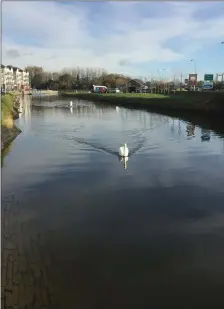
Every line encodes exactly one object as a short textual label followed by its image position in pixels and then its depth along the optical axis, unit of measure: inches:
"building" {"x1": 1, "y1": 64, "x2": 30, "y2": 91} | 6731.3
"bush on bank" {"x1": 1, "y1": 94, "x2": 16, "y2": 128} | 1368.6
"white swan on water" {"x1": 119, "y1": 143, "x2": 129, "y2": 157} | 965.2
